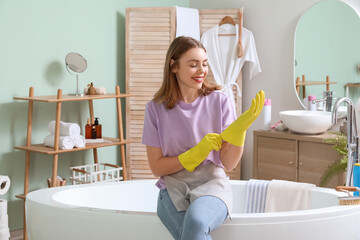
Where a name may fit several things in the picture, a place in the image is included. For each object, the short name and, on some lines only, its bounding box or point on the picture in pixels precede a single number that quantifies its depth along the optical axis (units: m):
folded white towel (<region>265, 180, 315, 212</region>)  2.84
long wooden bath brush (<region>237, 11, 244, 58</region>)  4.70
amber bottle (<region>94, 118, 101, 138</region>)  4.32
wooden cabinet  3.79
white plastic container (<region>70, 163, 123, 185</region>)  4.12
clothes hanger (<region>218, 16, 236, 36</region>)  4.74
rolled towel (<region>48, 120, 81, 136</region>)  3.90
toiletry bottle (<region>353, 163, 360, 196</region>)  2.65
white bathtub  2.29
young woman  2.22
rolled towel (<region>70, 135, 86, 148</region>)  3.94
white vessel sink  3.88
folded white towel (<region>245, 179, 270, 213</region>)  2.95
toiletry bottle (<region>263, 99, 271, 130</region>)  4.28
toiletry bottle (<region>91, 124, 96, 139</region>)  4.30
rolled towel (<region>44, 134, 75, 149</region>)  3.86
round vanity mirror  4.22
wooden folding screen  4.70
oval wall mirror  4.14
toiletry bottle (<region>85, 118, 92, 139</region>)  4.30
